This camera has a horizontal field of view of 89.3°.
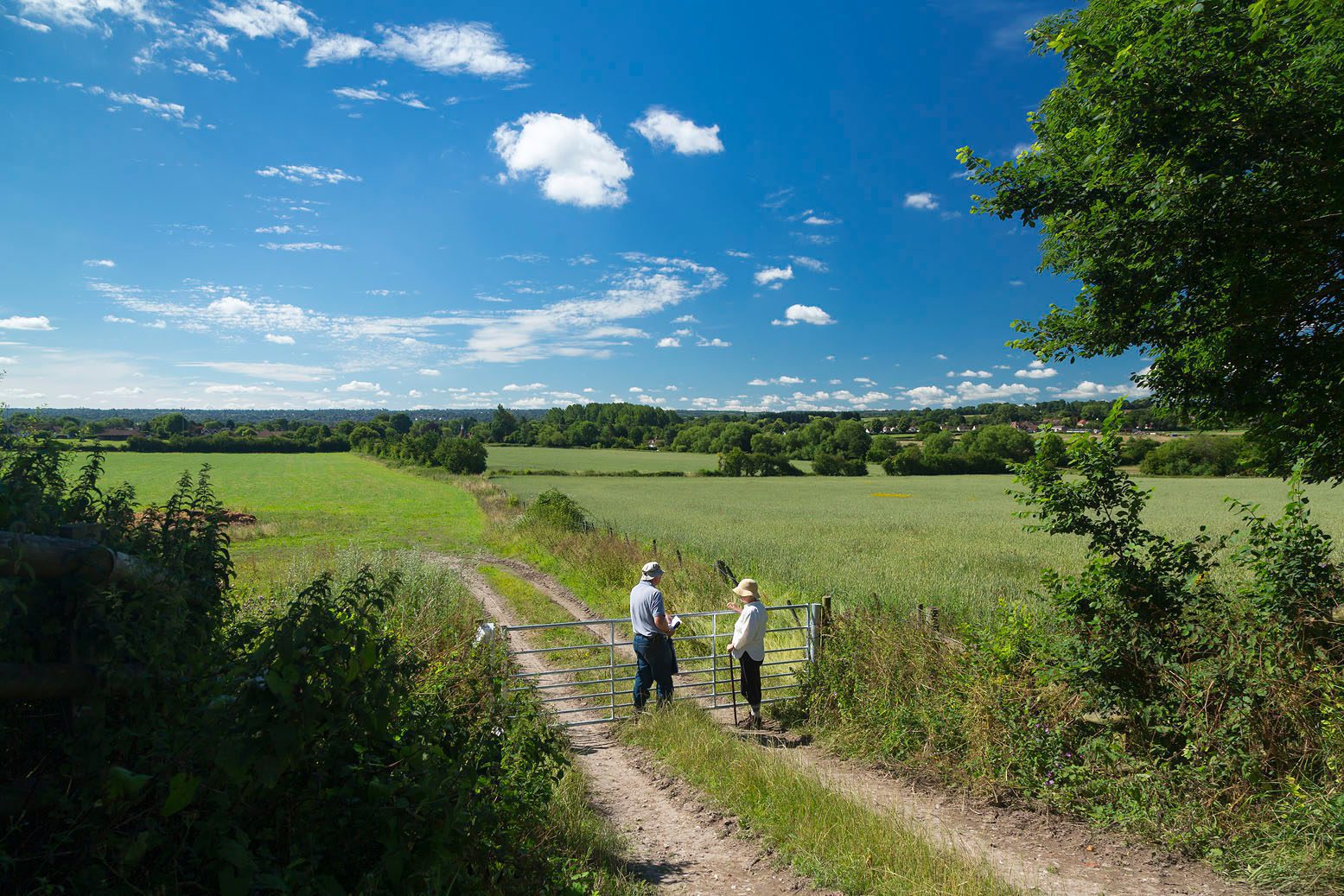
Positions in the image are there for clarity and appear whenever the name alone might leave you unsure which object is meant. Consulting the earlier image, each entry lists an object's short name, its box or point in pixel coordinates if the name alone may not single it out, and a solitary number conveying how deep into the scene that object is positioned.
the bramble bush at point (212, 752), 2.09
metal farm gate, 8.73
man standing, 7.92
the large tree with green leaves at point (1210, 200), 5.45
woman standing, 7.88
